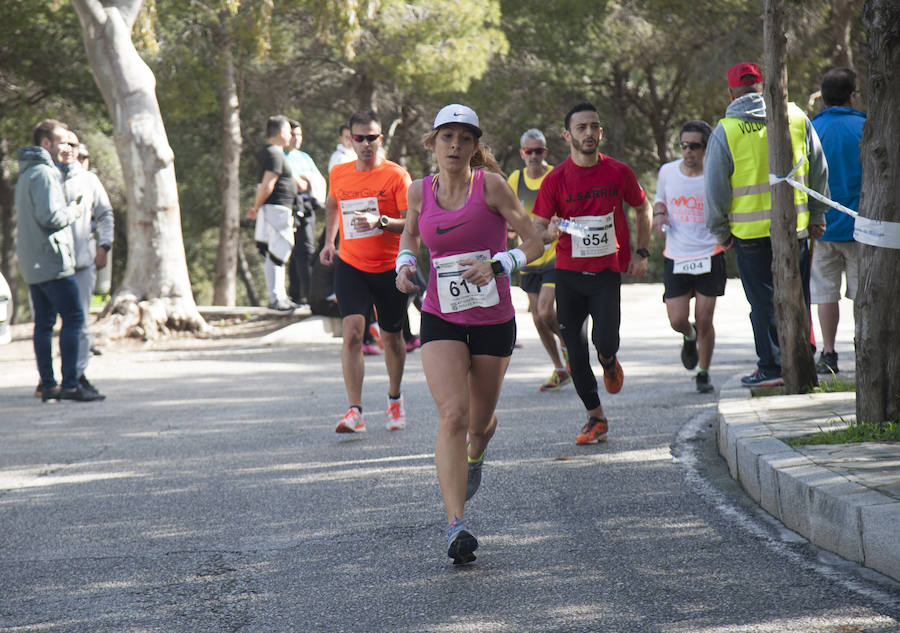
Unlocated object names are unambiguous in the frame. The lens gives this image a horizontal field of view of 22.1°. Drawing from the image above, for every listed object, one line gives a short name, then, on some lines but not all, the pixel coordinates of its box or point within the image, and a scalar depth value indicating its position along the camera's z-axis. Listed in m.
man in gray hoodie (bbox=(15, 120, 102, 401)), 18.90
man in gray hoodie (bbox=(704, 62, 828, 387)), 15.51
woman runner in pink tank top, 10.01
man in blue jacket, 17.03
